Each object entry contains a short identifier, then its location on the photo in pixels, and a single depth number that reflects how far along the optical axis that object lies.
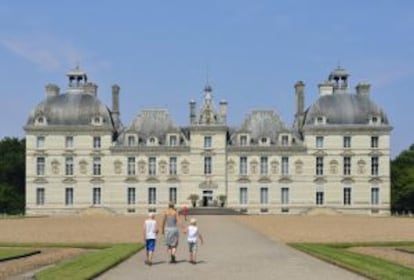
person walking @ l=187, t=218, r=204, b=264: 17.52
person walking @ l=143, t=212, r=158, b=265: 17.36
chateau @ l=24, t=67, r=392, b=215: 66.19
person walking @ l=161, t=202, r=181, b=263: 17.41
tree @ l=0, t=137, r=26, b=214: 69.38
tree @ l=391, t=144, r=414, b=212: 67.12
